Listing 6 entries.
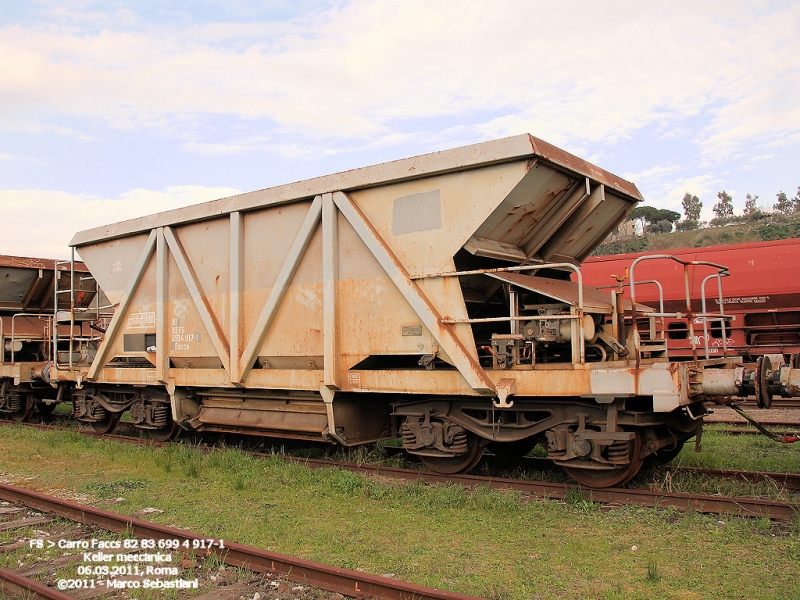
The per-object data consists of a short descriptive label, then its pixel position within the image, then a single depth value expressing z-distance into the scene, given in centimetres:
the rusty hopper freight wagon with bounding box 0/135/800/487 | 669
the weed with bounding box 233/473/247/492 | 746
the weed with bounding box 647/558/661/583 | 446
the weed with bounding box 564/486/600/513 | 630
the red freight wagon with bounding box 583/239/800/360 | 1416
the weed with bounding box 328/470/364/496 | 714
